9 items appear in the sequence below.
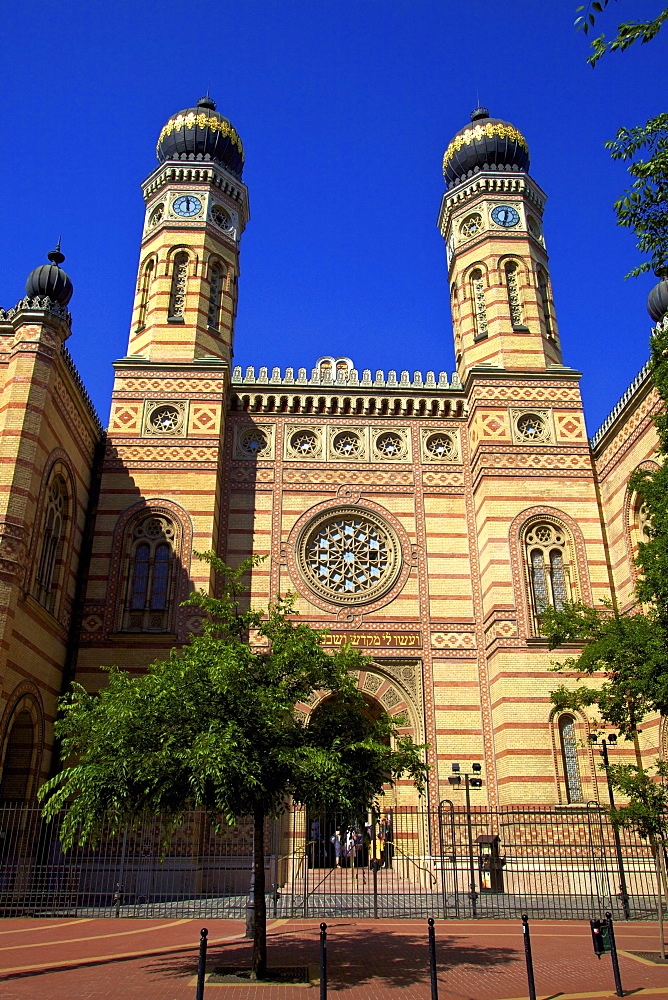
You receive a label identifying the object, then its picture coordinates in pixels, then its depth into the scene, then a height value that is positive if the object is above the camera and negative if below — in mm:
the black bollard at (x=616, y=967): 8125 -1285
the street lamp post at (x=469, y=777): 18656 +1264
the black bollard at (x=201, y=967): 6656 -1072
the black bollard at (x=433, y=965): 7207 -1157
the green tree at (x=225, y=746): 8969 +985
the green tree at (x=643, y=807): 11320 +364
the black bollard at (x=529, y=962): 7203 -1111
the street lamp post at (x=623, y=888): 12654 -827
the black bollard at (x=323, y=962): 6809 -1089
